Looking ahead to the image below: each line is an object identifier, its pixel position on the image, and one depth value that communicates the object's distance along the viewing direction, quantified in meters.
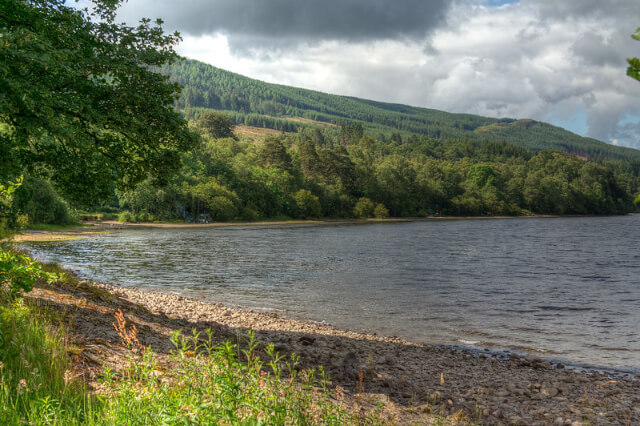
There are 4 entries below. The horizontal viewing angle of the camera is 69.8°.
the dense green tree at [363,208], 142.38
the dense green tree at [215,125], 181.88
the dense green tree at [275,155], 138.00
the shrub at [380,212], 145.25
